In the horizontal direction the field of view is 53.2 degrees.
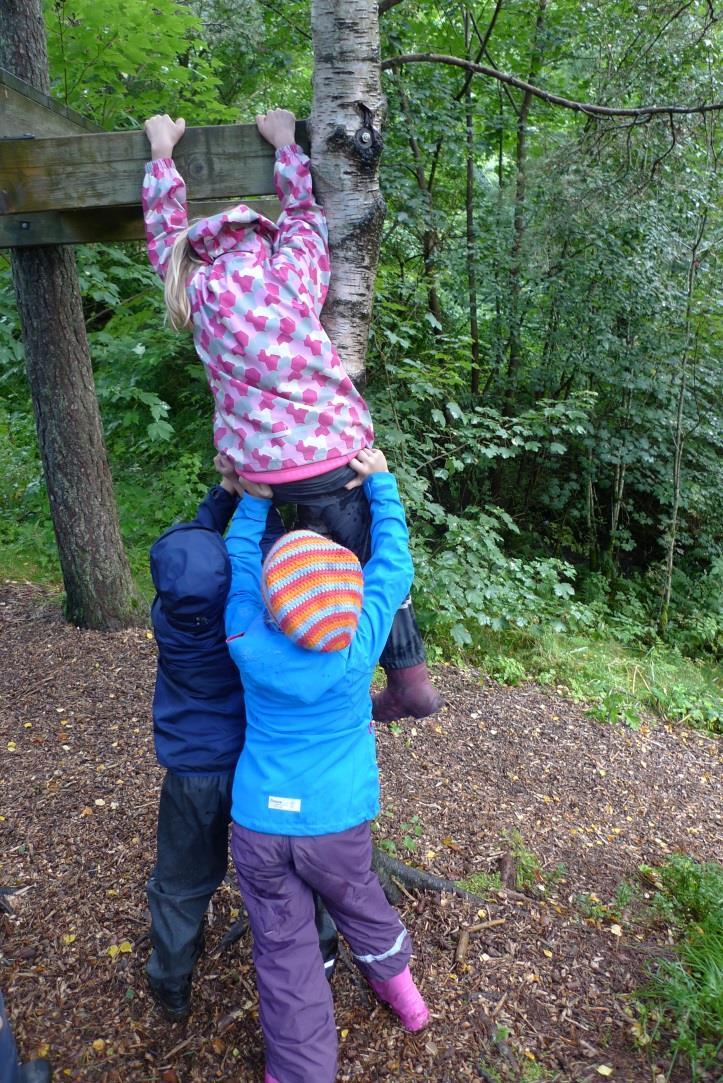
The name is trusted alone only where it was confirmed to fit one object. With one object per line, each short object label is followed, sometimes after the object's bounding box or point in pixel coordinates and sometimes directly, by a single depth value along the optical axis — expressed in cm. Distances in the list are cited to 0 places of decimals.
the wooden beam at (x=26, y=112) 234
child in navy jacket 204
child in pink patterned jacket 204
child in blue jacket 188
